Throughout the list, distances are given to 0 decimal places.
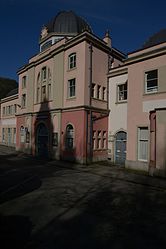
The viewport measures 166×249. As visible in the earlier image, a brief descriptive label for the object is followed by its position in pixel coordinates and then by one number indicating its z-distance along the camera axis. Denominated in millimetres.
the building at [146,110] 10664
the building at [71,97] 14583
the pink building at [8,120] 27617
